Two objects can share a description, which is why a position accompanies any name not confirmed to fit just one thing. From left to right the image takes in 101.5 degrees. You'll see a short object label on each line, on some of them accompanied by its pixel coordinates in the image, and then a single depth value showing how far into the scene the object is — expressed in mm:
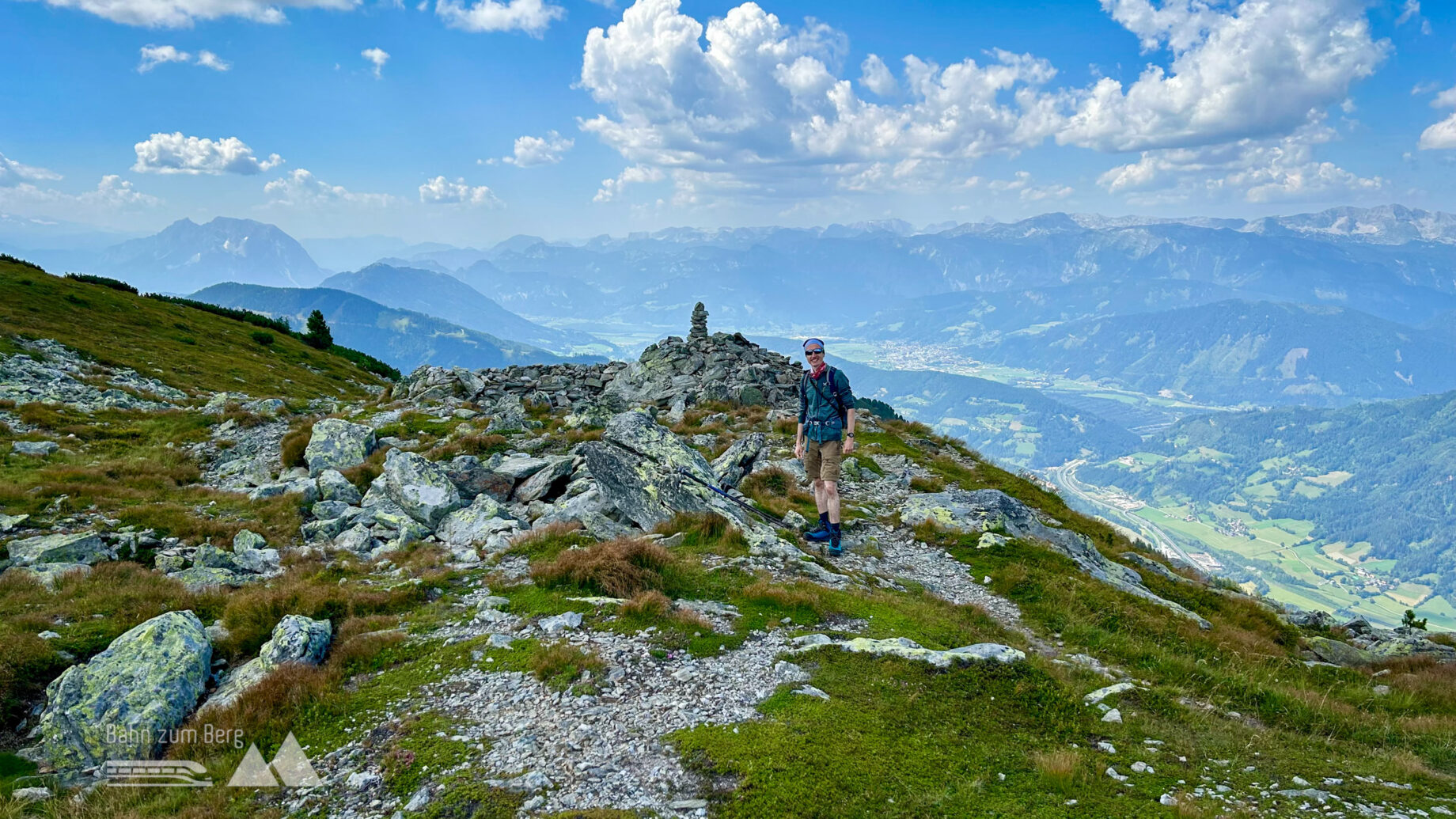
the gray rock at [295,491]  19350
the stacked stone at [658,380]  39959
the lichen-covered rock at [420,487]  17969
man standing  15859
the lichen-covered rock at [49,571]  12172
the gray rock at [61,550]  13141
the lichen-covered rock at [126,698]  7930
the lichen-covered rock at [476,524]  16672
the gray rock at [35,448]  21547
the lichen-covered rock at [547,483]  19625
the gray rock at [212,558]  14383
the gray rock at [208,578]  13242
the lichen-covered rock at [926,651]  9914
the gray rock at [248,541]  15320
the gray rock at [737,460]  21969
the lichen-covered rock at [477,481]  20031
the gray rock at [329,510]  18153
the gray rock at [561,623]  10969
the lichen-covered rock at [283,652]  9164
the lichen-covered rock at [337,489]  19562
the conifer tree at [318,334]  74750
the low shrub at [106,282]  65125
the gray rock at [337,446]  22484
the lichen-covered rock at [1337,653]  16094
